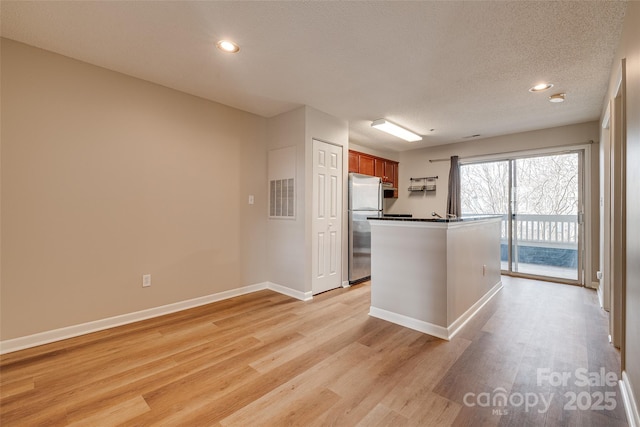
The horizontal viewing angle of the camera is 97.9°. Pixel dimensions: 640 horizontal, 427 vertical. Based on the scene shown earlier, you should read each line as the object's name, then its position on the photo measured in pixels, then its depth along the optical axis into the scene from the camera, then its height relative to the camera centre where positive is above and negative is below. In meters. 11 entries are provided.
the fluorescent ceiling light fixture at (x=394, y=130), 4.17 +1.39
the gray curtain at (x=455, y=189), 5.43 +0.54
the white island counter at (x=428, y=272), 2.53 -0.55
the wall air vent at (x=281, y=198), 3.77 +0.24
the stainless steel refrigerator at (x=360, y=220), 4.29 -0.07
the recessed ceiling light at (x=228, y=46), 2.26 +1.41
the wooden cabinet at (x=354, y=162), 4.86 +0.96
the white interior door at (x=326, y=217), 3.76 -0.02
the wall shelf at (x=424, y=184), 5.83 +0.69
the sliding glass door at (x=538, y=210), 4.41 +0.12
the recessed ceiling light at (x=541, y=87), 2.98 +1.42
